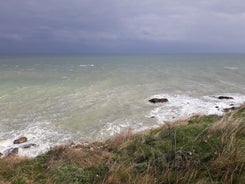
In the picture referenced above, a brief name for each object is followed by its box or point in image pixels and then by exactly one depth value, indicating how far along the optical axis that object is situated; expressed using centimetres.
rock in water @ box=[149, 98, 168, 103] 2729
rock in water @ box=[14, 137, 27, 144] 1562
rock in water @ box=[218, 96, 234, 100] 2886
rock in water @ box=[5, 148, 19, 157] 1354
